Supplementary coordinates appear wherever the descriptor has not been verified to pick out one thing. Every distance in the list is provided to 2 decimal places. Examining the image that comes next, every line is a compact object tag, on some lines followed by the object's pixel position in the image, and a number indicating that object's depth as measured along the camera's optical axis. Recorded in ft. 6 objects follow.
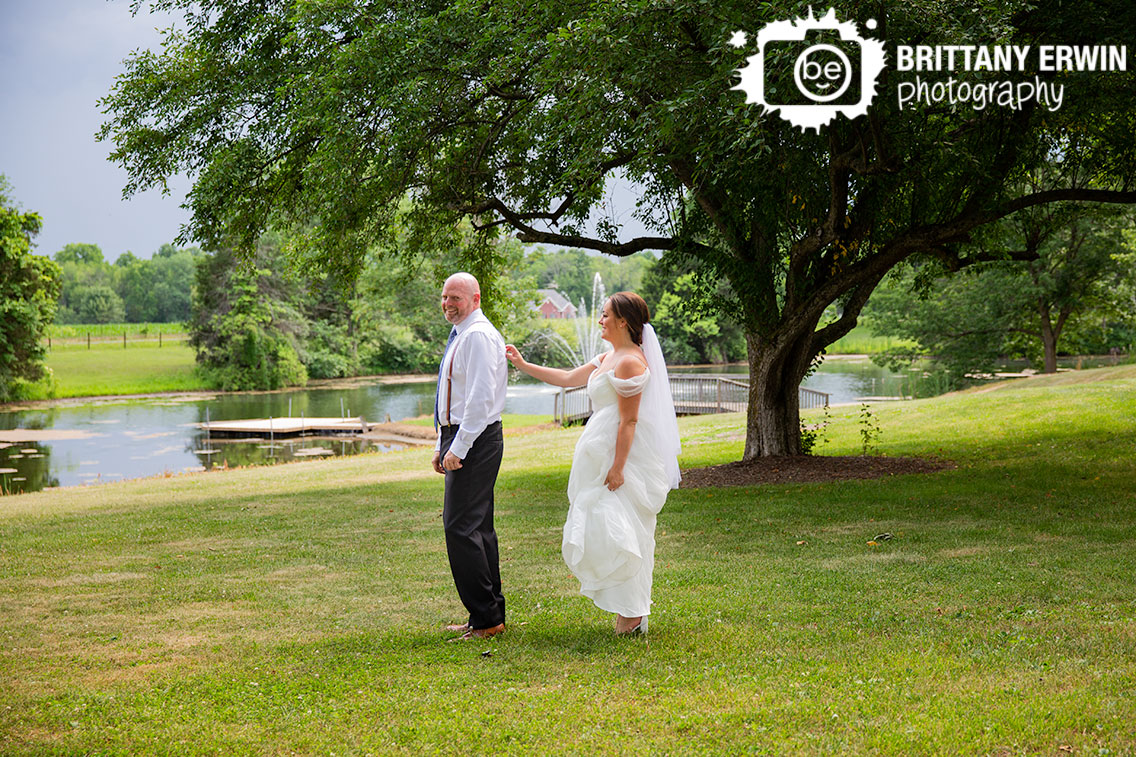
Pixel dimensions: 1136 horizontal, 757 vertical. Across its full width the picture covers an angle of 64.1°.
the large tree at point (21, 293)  134.51
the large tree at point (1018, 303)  100.01
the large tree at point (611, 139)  31.99
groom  18.52
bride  17.95
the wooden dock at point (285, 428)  121.08
